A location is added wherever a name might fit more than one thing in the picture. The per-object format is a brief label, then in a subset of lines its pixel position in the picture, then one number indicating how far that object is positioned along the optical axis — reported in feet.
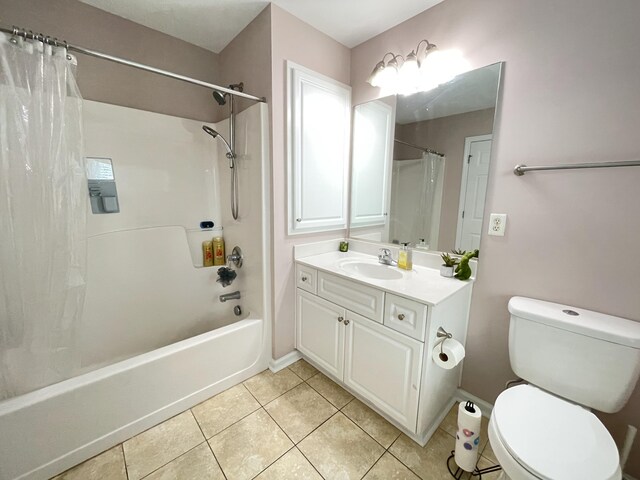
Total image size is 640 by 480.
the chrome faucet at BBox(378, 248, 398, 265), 5.67
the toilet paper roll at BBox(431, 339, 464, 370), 3.83
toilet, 2.60
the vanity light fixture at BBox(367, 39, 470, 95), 4.66
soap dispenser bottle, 5.30
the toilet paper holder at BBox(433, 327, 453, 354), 3.96
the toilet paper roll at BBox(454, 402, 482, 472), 3.62
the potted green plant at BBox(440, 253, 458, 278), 4.80
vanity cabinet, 3.93
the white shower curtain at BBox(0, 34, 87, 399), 3.28
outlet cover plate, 4.34
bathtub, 3.46
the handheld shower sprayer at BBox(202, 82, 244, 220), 5.97
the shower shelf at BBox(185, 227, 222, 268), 6.71
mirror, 4.60
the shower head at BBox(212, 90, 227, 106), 5.41
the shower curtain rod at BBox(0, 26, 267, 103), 3.14
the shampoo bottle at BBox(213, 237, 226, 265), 7.02
